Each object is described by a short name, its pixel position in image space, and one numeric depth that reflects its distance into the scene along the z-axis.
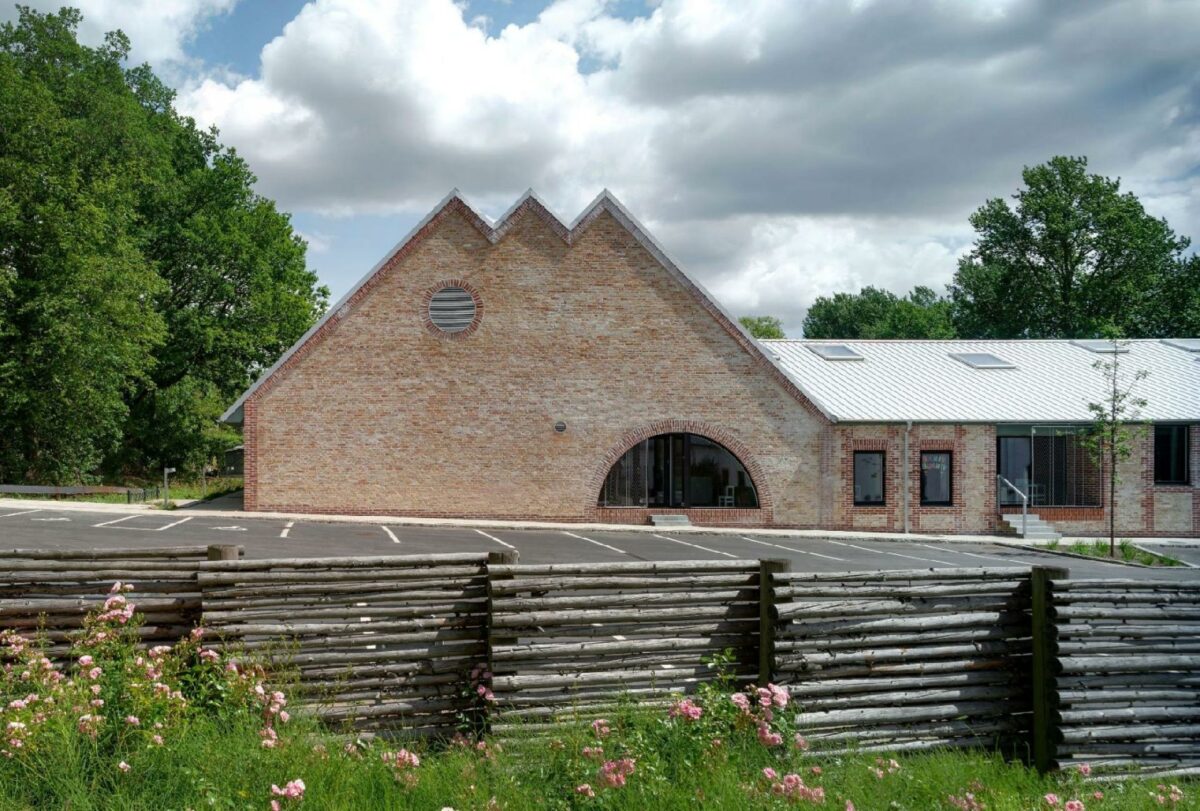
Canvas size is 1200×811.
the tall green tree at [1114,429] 24.41
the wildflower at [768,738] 6.00
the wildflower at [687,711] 5.87
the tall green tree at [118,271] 33.00
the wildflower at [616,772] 5.29
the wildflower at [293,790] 4.96
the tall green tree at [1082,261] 48.66
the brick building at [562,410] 25.98
